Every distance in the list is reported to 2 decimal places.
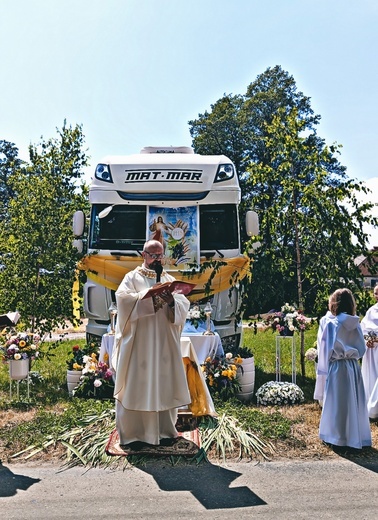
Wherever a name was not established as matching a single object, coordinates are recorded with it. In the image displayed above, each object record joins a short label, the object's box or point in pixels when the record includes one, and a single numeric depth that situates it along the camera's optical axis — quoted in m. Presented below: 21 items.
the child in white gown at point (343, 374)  6.55
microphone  6.54
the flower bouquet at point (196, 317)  9.55
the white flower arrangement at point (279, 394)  8.79
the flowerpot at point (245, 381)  9.12
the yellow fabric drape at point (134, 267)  9.98
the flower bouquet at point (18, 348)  9.01
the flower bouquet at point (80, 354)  9.44
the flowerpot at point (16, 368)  8.99
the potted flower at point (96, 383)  8.80
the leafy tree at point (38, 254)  11.07
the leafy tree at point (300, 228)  10.43
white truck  10.09
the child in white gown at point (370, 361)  8.28
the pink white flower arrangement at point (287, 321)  9.22
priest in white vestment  6.27
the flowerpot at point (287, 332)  9.27
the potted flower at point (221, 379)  8.74
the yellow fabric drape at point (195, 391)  7.44
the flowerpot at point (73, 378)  9.36
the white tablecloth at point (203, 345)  9.16
